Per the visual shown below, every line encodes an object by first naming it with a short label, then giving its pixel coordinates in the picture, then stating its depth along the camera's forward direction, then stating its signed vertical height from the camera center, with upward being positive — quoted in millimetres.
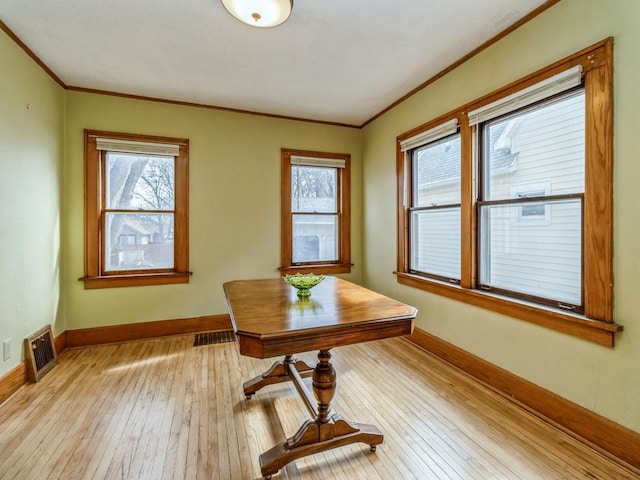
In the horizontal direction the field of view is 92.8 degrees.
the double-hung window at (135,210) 3188 +312
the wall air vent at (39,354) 2428 -970
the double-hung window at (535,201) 1889 +243
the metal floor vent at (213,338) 3314 -1126
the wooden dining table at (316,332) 1372 -446
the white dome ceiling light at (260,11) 1829 +1415
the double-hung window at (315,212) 3916 +339
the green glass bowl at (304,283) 2029 -310
